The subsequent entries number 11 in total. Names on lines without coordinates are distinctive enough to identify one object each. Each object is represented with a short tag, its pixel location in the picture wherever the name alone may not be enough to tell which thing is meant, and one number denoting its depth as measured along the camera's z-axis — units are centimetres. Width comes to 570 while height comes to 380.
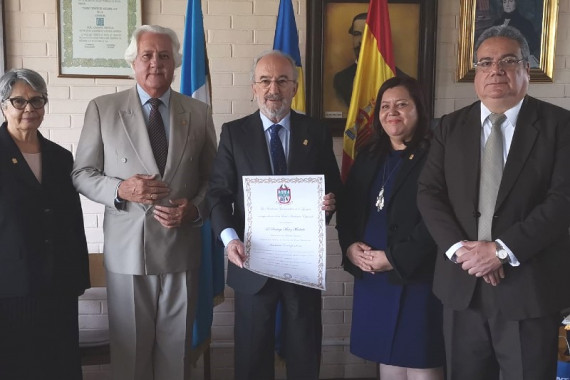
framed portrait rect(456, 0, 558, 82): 299
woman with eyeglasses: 187
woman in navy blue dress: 193
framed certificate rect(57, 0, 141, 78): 286
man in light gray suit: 207
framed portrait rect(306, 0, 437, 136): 296
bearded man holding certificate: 198
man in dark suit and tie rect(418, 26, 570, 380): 161
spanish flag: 274
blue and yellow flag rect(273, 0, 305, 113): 277
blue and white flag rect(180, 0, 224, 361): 272
